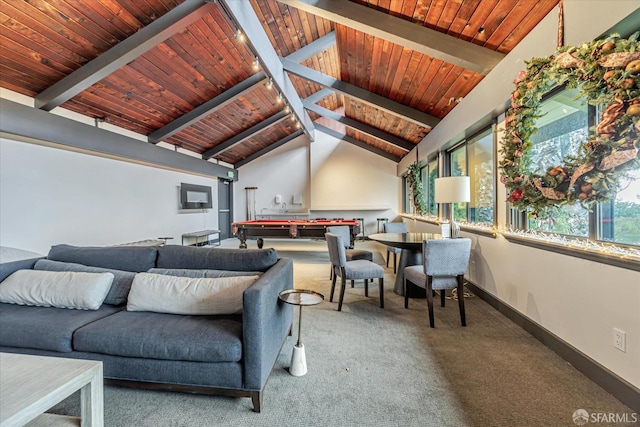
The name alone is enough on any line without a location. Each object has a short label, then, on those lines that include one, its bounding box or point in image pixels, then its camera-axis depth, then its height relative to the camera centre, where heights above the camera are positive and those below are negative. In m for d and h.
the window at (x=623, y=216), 1.63 -0.06
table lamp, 3.14 +0.23
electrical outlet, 1.58 -0.77
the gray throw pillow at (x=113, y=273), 2.12 -0.49
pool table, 5.96 -0.38
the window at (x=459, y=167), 4.44 +0.75
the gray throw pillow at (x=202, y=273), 2.13 -0.47
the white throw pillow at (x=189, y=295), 1.87 -0.57
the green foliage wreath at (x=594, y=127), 1.33 +0.48
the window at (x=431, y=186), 6.04 +0.57
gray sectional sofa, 1.55 -0.75
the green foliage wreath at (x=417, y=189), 6.48 +0.49
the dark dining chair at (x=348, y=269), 3.04 -0.66
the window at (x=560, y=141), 2.07 +0.56
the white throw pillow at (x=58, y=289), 2.01 -0.56
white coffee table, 1.04 -0.71
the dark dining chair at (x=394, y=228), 5.28 -0.35
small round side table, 1.87 -0.97
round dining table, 3.43 -0.64
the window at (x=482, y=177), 3.52 +0.43
